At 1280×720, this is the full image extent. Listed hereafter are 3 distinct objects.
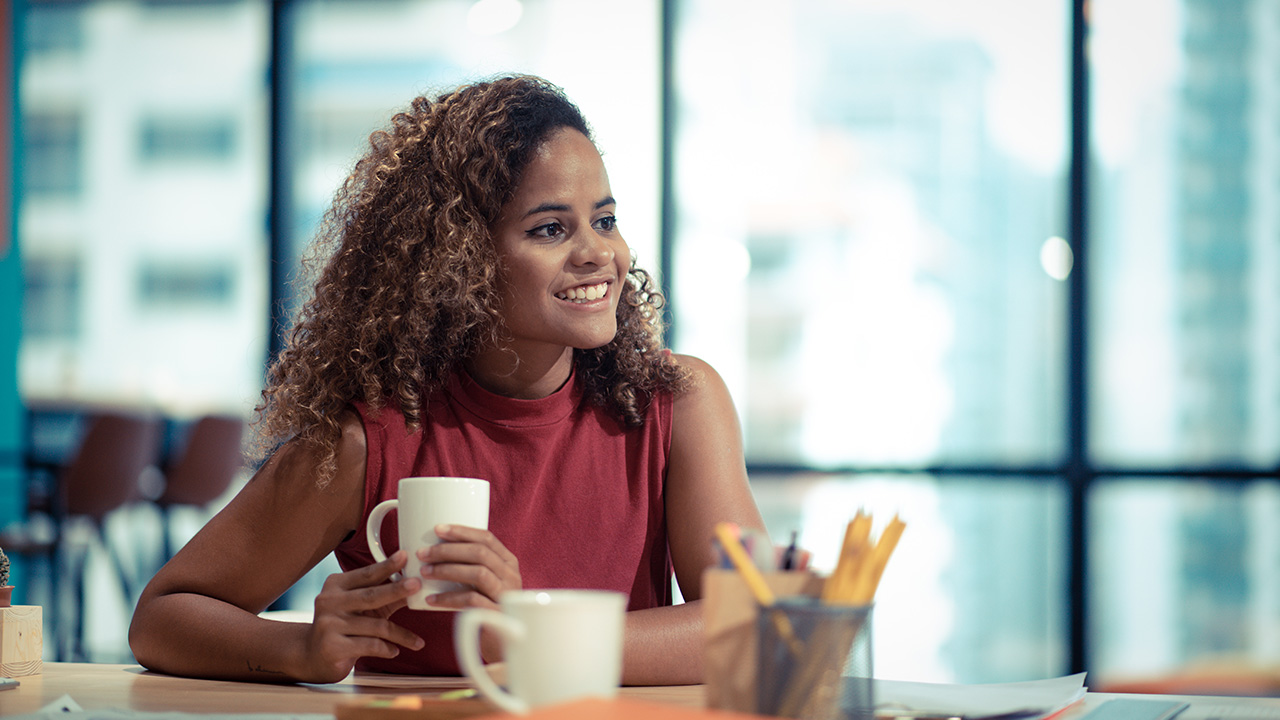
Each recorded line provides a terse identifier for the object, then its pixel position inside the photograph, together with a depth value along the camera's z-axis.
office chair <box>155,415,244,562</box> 4.14
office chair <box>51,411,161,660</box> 3.96
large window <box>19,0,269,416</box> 4.46
